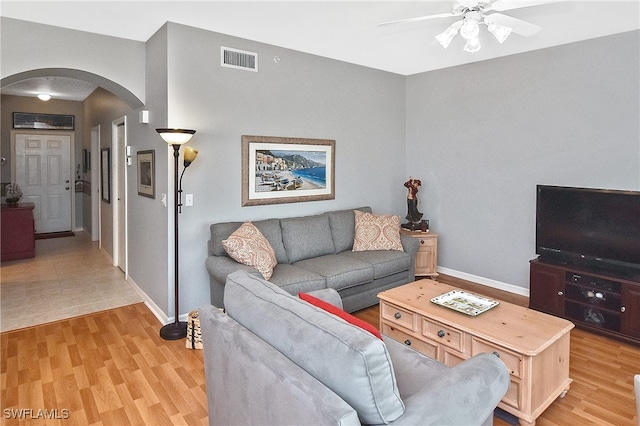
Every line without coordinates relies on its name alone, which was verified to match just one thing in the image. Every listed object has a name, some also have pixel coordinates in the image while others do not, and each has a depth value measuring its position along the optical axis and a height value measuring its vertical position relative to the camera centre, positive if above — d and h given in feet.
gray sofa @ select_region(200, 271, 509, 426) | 4.42 -2.28
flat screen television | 11.45 -1.17
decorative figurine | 16.89 -0.81
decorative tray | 9.00 -2.66
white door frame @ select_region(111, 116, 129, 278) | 16.42 -0.31
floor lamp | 10.75 -0.04
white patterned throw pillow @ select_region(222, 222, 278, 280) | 11.16 -1.75
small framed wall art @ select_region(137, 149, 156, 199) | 12.89 +0.50
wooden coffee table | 7.50 -3.12
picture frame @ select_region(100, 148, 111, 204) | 19.76 +0.78
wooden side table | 16.24 -2.67
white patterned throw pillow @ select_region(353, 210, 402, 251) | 14.62 -1.62
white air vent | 12.66 +4.17
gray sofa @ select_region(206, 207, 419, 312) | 11.54 -2.32
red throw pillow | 6.05 -1.95
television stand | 11.06 -3.21
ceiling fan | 8.13 +3.58
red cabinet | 19.29 -2.13
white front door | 24.72 +0.75
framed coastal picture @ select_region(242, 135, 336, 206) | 13.53 +0.69
